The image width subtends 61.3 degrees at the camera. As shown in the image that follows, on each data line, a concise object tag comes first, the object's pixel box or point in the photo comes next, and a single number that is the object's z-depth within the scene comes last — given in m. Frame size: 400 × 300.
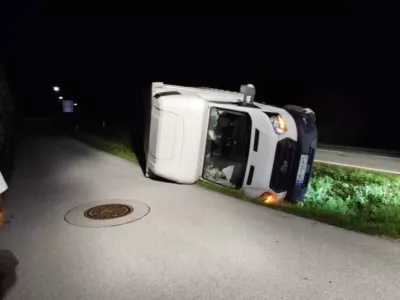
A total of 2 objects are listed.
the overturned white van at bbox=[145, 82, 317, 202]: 6.94
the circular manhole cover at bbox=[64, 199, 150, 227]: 5.52
